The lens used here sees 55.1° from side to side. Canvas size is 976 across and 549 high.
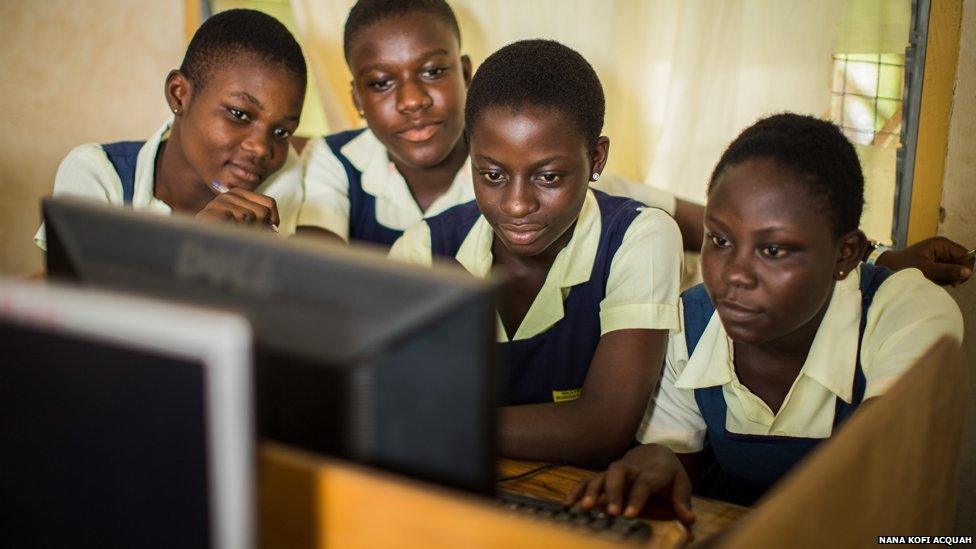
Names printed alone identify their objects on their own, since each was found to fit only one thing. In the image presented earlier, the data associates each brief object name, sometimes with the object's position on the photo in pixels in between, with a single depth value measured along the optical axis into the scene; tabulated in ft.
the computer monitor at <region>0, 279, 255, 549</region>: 1.78
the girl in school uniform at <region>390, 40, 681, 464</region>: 4.72
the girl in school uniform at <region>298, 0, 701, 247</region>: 6.64
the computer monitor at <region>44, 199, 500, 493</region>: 2.04
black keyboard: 3.22
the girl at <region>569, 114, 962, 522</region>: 4.21
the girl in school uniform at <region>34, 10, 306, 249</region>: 6.00
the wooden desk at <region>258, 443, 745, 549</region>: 1.91
